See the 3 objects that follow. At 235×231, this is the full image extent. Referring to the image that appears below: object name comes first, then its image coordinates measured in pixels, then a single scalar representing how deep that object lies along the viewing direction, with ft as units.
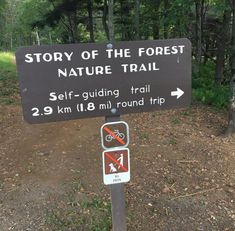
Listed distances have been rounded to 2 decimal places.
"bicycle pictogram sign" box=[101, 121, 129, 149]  5.82
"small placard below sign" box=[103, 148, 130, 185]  5.91
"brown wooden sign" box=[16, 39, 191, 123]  5.33
